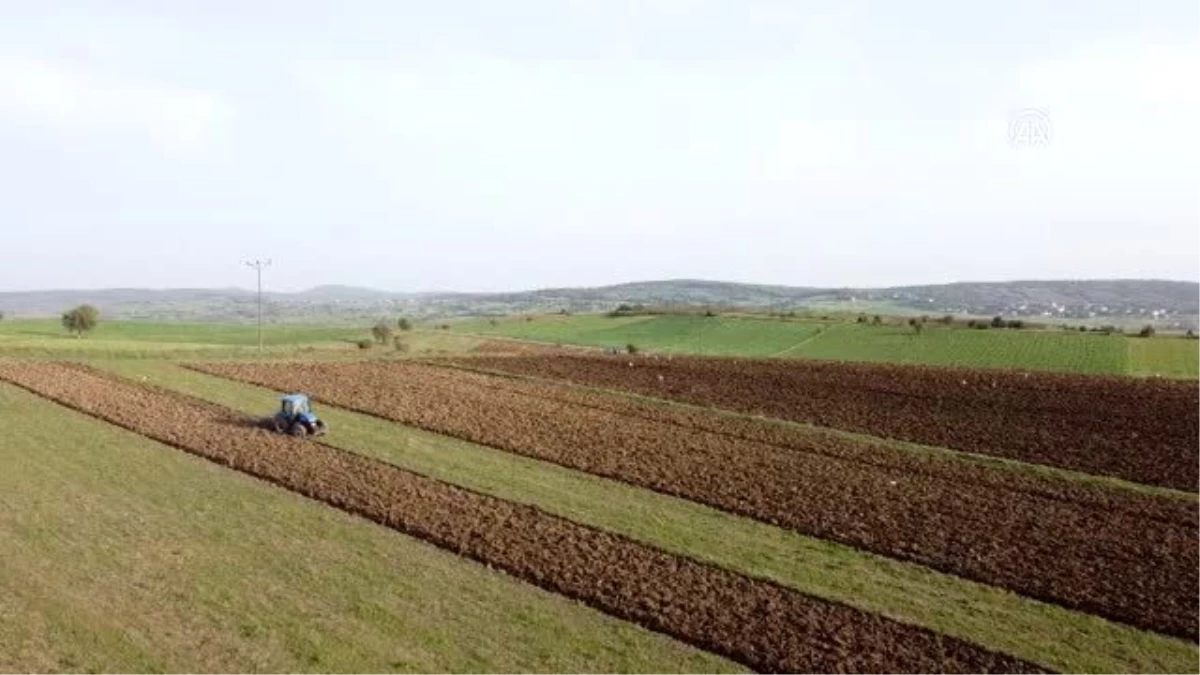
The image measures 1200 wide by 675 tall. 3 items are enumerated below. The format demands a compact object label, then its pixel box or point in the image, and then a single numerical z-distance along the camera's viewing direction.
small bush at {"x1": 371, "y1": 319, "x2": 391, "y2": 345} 103.96
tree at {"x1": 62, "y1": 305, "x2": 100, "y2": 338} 114.56
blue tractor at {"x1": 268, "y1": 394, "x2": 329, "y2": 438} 37.38
